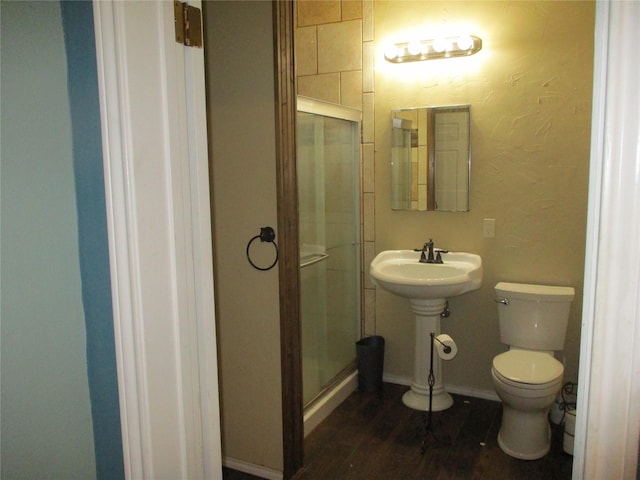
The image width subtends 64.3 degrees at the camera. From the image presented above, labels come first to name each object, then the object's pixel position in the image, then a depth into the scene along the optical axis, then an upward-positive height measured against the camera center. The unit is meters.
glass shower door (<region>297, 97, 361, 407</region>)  2.86 -0.40
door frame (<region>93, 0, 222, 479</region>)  0.94 -0.11
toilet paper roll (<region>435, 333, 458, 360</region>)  2.58 -0.88
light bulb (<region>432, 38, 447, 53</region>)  2.94 +0.74
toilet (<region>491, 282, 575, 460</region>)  2.44 -0.97
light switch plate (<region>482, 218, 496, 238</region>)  3.02 -0.33
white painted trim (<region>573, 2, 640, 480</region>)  0.84 -0.15
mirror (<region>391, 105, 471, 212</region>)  3.05 +0.09
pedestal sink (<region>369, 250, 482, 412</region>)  2.81 -0.63
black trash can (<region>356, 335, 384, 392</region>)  3.27 -1.23
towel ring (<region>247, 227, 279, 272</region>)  2.19 -0.26
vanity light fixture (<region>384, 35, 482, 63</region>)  2.87 +0.72
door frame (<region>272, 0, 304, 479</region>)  2.11 -0.26
